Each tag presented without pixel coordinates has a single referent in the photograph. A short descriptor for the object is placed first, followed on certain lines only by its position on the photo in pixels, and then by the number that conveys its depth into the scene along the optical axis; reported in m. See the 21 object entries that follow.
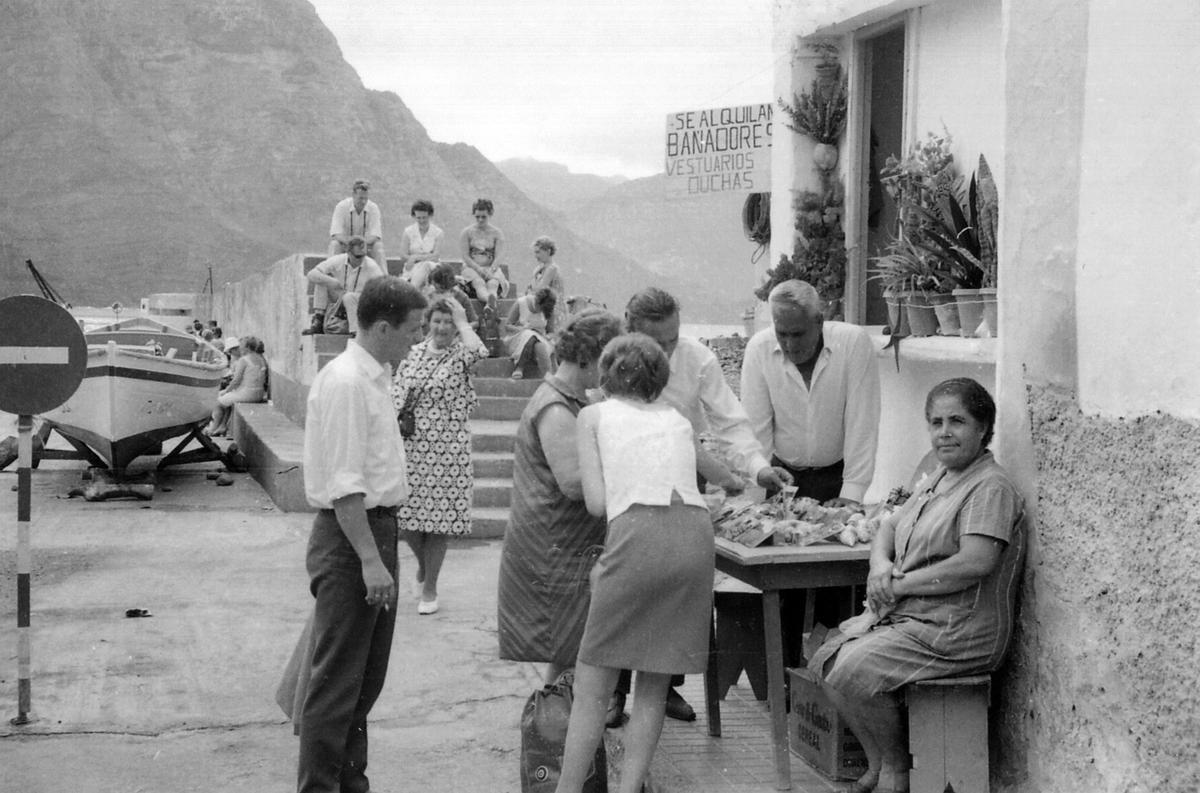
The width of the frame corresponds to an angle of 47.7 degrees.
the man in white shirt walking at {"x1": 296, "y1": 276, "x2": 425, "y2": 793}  4.46
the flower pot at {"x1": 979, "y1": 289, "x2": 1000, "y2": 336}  7.02
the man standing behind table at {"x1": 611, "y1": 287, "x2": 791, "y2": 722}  5.67
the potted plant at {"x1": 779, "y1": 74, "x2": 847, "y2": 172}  9.34
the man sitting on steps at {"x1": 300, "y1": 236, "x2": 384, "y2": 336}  15.98
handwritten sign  12.71
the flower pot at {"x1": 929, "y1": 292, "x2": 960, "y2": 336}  7.46
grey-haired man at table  5.75
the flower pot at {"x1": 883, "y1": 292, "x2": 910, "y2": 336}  7.99
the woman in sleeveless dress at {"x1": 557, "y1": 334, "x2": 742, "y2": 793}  4.36
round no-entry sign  5.94
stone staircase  12.04
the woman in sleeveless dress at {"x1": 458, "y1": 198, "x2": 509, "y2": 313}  16.27
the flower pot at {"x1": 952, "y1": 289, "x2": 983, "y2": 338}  7.17
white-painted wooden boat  14.88
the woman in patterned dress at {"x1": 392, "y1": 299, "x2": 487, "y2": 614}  8.47
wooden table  4.81
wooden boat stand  15.54
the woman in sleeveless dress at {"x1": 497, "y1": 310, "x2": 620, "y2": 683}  4.88
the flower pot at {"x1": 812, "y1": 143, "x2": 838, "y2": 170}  9.42
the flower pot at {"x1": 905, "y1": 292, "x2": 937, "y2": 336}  7.75
